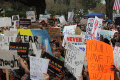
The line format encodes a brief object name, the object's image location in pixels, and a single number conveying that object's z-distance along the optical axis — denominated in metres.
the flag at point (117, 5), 15.62
